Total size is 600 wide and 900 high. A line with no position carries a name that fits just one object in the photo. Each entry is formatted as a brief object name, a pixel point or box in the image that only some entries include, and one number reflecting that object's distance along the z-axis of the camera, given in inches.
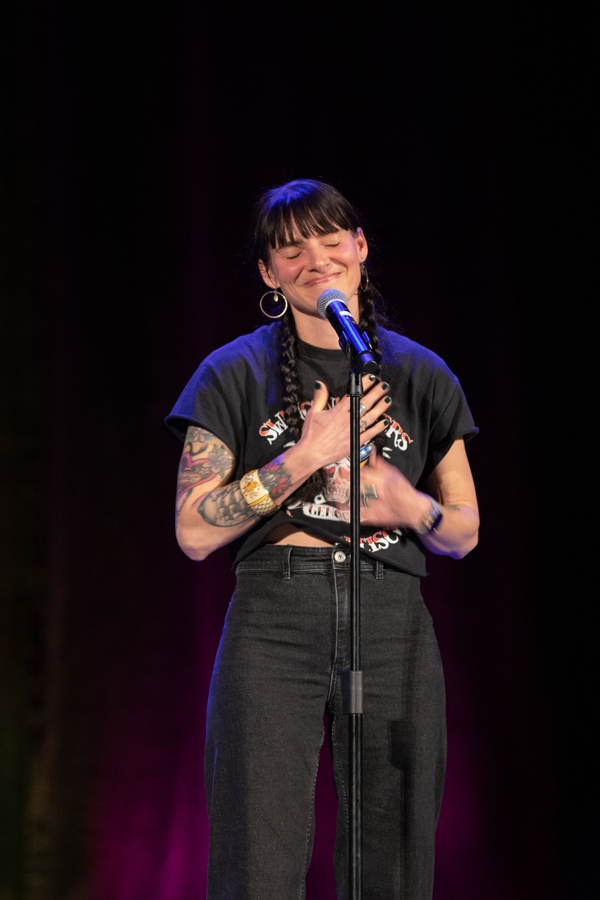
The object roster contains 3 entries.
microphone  294.2
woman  302.1
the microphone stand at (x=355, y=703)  294.1
